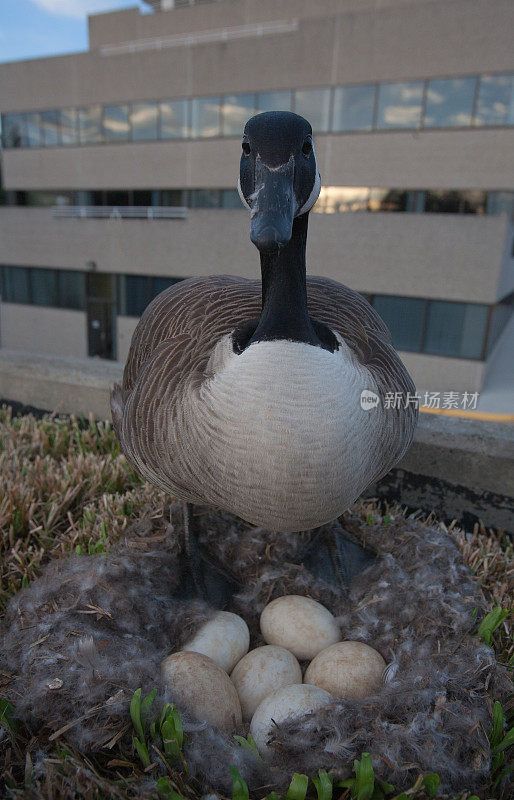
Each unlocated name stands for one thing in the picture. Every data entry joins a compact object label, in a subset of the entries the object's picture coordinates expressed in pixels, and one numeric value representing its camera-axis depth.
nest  0.43
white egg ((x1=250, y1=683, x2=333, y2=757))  0.48
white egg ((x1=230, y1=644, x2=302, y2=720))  0.54
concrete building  2.81
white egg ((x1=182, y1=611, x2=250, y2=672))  0.57
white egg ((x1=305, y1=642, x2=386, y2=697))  0.53
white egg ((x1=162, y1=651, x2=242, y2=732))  0.49
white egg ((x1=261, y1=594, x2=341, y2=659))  0.59
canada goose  0.44
